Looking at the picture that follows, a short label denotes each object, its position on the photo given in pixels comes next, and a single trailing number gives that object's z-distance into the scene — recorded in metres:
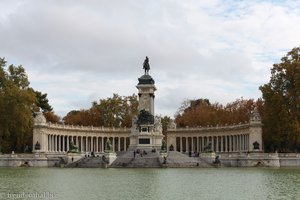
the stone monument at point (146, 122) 86.69
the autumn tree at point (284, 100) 72.62
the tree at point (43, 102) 107.89
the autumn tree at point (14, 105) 79.56
